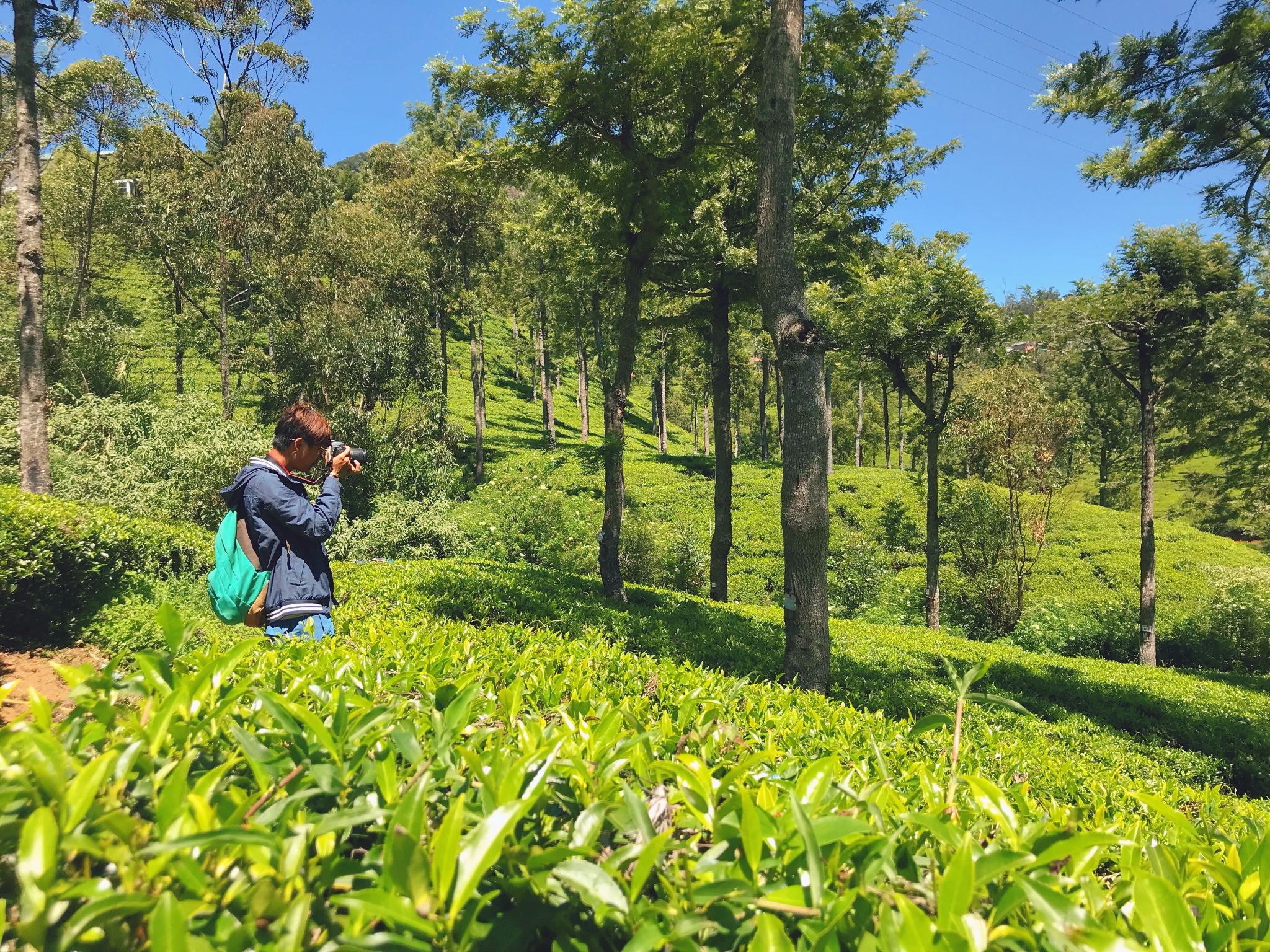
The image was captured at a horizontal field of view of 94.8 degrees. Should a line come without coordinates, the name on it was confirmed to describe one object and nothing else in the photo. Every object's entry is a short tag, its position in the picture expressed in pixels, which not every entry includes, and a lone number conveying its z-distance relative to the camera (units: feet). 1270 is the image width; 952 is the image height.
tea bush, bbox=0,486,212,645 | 20.75
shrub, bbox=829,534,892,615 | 53.16
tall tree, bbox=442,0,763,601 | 23.77
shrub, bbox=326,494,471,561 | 45.50
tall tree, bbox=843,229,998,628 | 37.86
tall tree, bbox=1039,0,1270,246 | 19.70
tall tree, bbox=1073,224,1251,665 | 36.32
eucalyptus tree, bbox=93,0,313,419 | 64.44
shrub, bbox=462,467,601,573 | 51.06
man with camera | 10.96
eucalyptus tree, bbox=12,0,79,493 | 30.45
